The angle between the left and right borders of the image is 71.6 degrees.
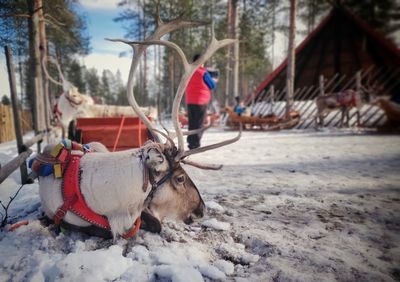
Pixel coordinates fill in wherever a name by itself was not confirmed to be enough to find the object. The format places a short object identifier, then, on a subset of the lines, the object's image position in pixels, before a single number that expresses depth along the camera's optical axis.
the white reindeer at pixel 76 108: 6.93
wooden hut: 12.97
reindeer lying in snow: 2.04
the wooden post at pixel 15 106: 2.99
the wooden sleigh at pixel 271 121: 11.17
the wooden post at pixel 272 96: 13.16
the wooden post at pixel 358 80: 11.20
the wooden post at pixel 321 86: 11.92
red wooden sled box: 3.72
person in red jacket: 5.46
